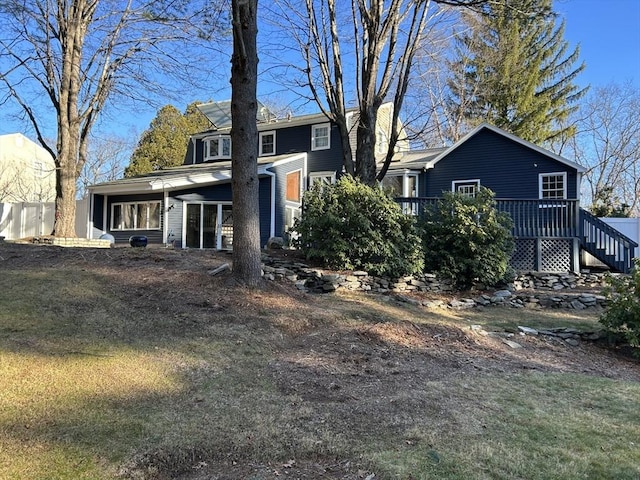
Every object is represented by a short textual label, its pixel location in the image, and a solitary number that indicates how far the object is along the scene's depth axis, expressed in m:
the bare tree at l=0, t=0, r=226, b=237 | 13.44
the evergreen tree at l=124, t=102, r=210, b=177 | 30.69
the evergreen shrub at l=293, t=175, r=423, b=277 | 10.58
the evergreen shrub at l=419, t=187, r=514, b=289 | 11.48
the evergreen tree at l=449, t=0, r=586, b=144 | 28.44
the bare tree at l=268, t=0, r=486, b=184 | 12.70
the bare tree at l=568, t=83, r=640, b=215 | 30.22
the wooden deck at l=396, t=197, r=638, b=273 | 13.52
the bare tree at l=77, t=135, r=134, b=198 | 34.84
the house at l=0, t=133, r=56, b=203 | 33.84
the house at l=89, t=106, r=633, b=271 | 17.56
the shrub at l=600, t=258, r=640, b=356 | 6.60
